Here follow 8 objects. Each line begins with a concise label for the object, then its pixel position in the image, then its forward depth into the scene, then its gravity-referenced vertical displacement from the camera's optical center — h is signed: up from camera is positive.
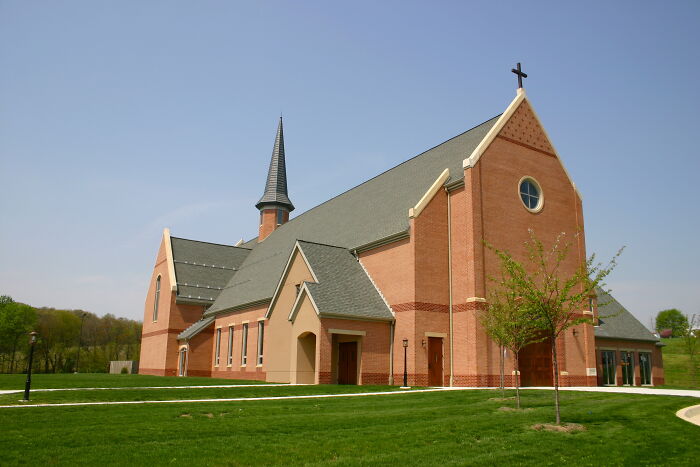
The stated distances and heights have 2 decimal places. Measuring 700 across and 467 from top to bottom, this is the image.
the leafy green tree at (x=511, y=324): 16.59 +0.76
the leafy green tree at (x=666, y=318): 136.52 +8.66
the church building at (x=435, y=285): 27.17 +3.21
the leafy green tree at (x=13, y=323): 71.44 +1.96
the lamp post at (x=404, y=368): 25.62 -1.07
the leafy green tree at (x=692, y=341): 35.91 +0.73
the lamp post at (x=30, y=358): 18.48 -0.74
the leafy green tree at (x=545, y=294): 14.00 +1.38
